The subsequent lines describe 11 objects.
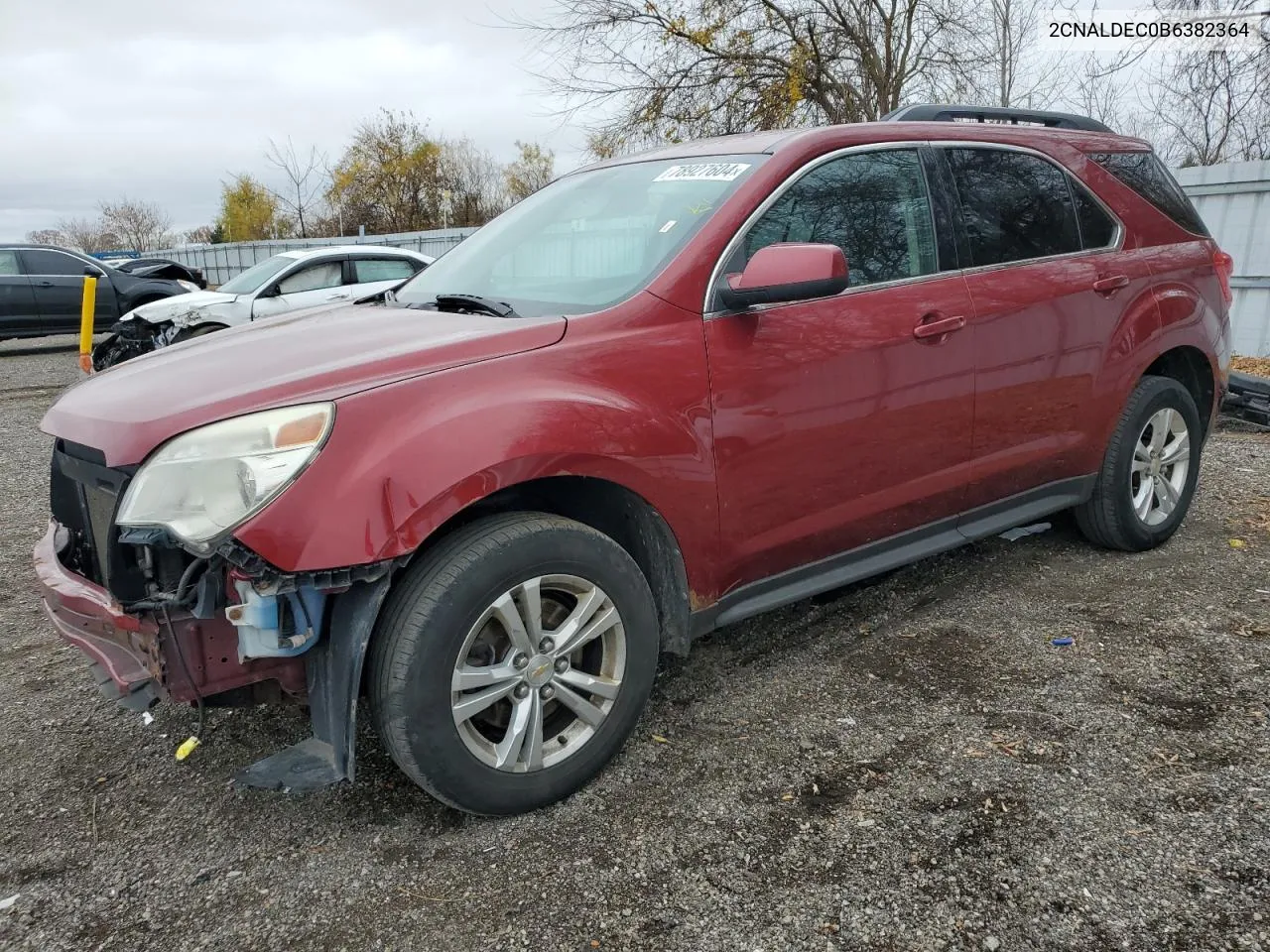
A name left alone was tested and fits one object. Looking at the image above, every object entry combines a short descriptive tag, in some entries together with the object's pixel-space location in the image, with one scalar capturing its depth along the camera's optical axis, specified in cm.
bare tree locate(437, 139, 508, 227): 3578
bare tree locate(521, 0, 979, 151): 1345
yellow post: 655
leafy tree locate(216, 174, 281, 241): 4478
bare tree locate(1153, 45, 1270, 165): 1296
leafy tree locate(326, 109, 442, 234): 3631
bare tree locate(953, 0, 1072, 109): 1416
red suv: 215
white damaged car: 1038
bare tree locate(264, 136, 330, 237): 3425
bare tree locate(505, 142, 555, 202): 4103
